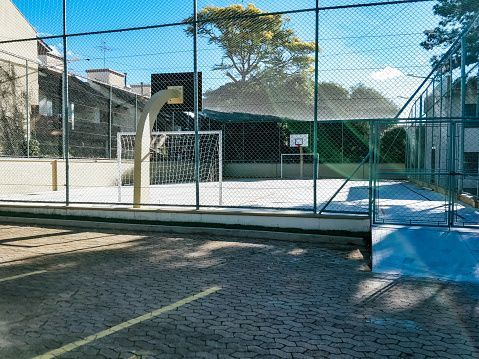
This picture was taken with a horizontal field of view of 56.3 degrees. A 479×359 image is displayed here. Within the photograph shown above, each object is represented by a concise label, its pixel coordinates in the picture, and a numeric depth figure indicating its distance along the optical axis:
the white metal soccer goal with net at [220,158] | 10.33
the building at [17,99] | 16.06
